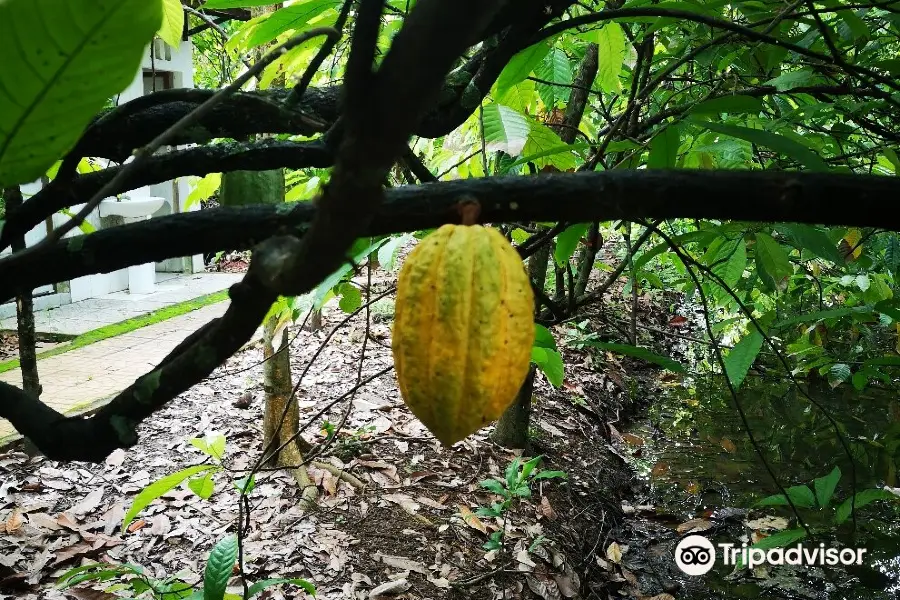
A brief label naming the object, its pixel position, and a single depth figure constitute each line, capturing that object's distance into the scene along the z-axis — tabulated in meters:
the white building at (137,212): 5.31
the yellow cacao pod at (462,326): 0.66
